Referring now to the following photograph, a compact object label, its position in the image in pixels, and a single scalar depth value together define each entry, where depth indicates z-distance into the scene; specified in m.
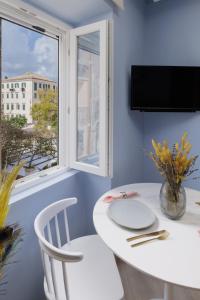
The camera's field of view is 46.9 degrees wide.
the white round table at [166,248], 0.90
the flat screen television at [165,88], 2.15
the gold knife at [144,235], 1.12
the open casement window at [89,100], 1.87
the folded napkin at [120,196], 1.54
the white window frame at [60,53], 1.53
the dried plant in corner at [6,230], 0.82
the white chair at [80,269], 1.07
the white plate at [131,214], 1.22
